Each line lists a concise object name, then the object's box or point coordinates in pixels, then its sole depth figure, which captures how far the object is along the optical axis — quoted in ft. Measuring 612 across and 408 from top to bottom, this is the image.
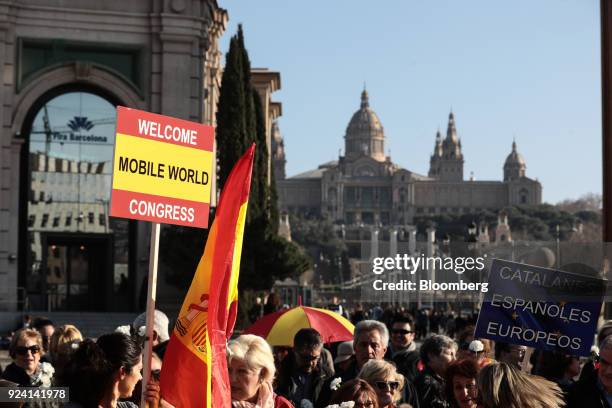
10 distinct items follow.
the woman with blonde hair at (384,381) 27.53
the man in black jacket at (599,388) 24.85
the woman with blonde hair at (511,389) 20.13
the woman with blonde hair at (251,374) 25.35
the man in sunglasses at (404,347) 35.74
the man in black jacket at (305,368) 34.76
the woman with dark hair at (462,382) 25.81
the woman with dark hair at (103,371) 20.25
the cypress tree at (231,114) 115.44
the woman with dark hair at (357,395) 24.84
